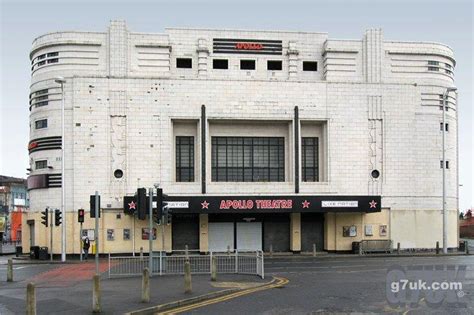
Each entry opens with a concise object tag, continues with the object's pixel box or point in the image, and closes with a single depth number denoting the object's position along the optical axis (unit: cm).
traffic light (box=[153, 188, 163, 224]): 2572
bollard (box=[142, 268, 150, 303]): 1720
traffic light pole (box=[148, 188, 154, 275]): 2533
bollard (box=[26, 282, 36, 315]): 1391
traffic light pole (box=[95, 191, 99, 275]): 2491
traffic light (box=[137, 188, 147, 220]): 2500
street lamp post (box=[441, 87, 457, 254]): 4675
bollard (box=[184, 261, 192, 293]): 1959
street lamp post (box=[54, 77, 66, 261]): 4290
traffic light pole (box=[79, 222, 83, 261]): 4345
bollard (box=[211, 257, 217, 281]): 2368
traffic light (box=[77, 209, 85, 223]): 4078
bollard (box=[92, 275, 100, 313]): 1564
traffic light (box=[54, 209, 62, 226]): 4188
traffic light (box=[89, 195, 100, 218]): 2516
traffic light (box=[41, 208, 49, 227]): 4207
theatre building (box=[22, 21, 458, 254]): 4556
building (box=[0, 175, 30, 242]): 10094
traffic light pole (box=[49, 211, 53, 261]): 4309
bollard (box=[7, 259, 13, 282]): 2546
